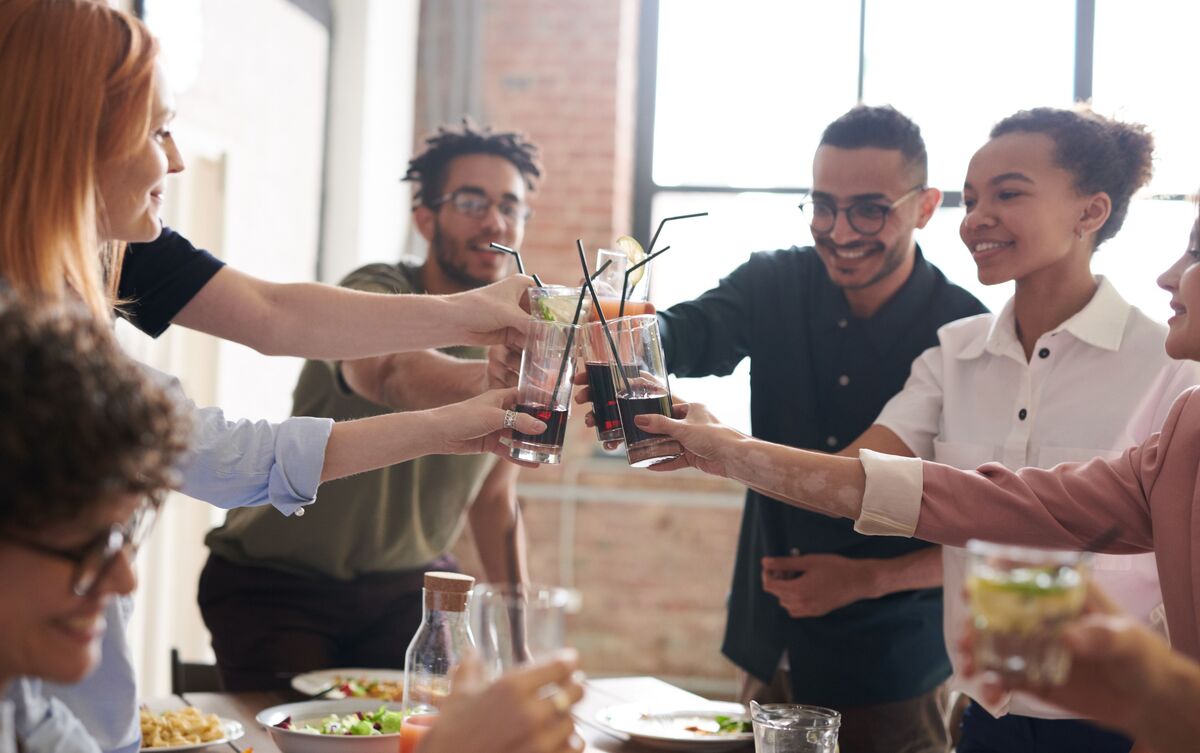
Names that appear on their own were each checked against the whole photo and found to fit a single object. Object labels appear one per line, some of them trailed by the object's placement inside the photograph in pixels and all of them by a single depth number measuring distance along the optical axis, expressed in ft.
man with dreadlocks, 8.36
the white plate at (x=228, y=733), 5.78
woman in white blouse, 7.06
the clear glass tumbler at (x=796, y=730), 4.95
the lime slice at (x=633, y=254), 6.66
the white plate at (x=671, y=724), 6.02
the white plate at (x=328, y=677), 7.00
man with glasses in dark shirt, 8.17
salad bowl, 5.58
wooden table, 6.18
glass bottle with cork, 5.21
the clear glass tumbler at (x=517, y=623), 3.51
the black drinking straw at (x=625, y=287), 6.06
